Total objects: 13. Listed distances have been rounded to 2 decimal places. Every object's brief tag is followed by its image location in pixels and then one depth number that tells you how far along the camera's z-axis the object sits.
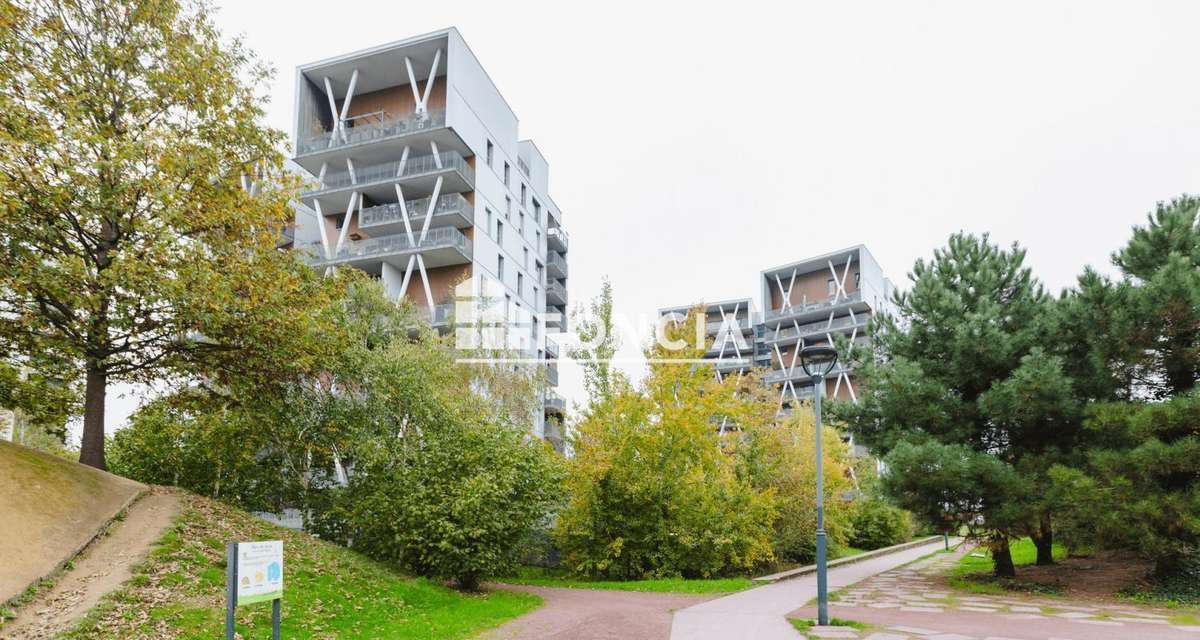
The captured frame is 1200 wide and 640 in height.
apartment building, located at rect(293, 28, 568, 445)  37.56
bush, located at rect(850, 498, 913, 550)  36.31
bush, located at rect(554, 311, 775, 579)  19.81
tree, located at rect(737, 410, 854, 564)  25.27
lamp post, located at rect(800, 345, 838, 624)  12.08
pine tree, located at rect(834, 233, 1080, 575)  16.50
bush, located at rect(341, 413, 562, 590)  15.78
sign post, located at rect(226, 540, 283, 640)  7.58
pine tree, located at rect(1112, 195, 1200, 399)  14.59
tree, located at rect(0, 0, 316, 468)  12.73
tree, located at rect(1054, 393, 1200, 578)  14.12
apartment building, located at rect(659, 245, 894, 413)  63.56
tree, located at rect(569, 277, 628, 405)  21.88
